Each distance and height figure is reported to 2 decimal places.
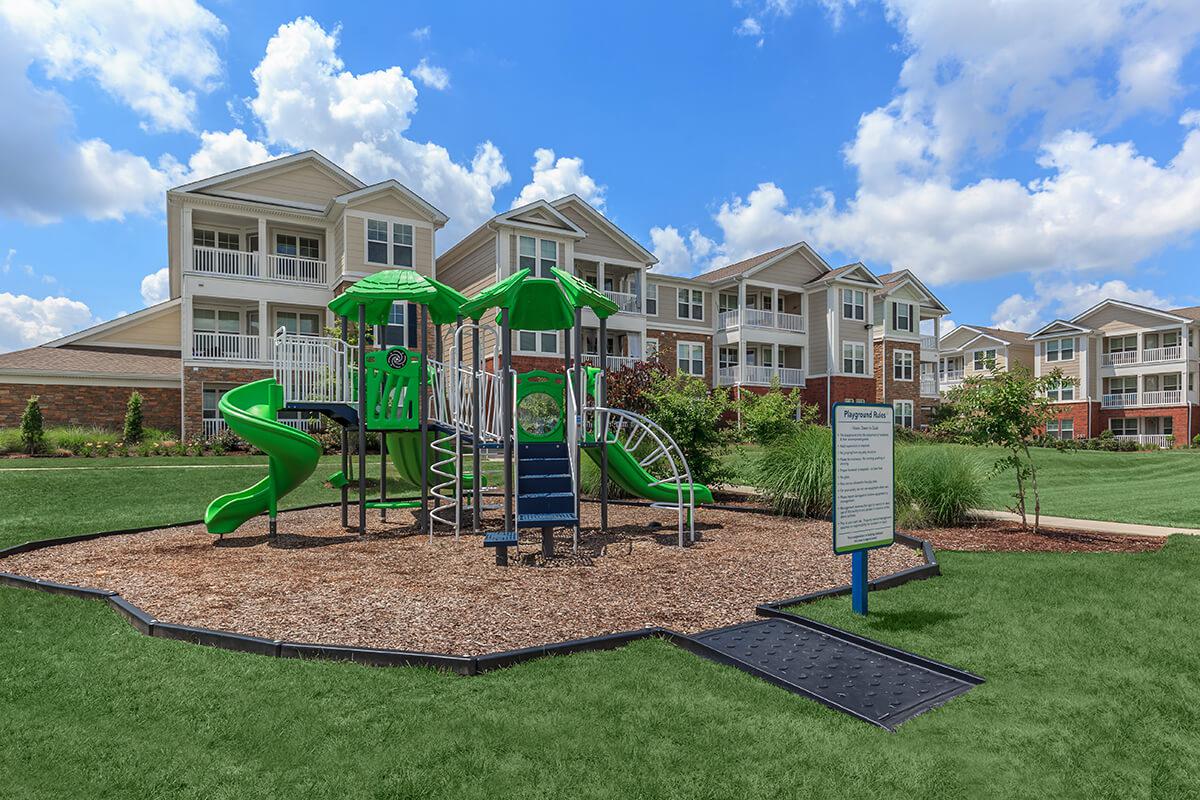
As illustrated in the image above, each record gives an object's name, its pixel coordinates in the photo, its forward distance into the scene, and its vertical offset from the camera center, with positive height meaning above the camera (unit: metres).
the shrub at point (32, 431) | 20.83 -0.80
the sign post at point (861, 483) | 5.40 -0.66
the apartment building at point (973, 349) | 49.88 +3.81
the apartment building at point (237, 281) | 25.67 +4.71
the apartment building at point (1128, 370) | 42.78 +1.97
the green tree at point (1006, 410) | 9.66 -0.13
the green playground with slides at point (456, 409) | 8.53 -0.08
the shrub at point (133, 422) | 23.58 -0.61
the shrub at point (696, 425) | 12.68 -0.42
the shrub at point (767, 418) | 13.08 -0.31
